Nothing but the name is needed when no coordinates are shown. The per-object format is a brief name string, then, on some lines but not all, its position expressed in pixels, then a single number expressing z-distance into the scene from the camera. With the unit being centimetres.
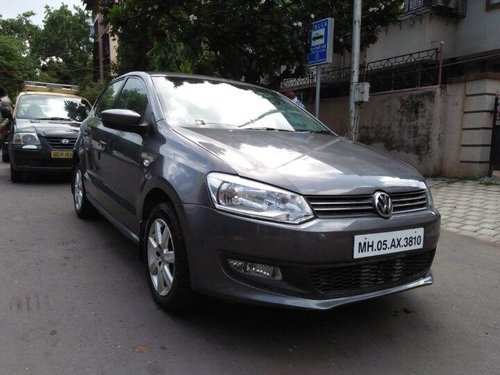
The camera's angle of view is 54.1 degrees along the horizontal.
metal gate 879
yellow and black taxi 773
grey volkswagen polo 256
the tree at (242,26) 928
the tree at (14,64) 3341
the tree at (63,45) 4588
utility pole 786
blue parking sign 759
